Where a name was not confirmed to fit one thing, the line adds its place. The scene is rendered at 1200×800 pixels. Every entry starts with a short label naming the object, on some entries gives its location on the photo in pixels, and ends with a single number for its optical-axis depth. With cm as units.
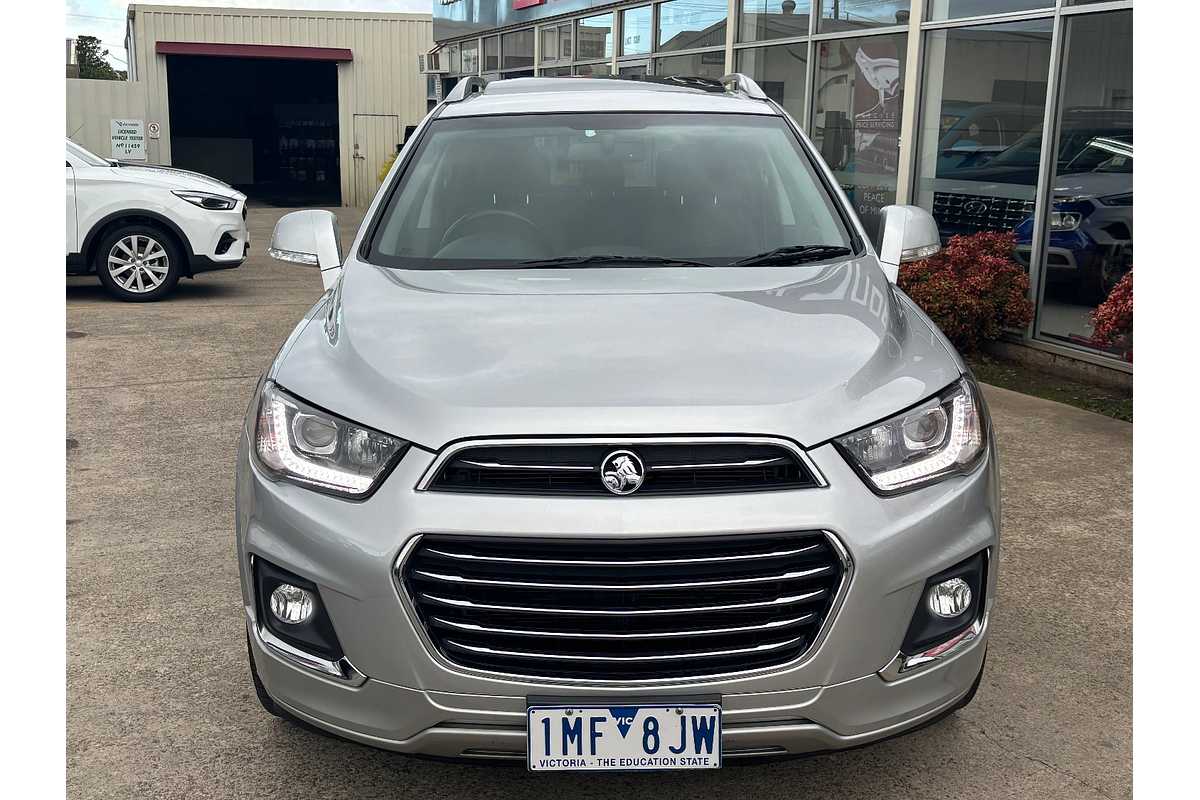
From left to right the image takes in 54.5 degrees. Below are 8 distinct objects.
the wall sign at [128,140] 2197
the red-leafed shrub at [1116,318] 654
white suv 1018
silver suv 236
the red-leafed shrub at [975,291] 799
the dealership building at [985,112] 750
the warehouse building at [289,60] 2256
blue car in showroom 737
